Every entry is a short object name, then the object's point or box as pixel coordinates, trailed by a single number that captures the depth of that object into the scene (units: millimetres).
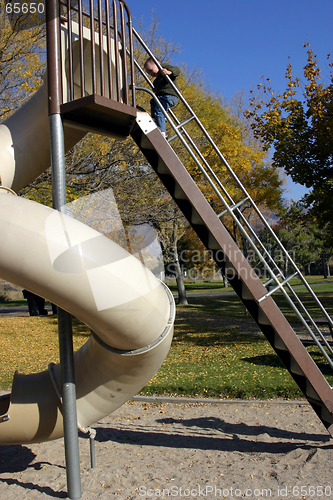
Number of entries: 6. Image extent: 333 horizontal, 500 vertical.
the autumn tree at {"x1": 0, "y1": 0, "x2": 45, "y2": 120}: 12484
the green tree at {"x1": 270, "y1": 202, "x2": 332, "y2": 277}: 50391
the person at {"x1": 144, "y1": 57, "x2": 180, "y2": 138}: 5359
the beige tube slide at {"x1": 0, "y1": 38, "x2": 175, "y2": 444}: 3689
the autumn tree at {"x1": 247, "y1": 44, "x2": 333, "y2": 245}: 13867
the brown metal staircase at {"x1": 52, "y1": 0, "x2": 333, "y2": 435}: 4371
